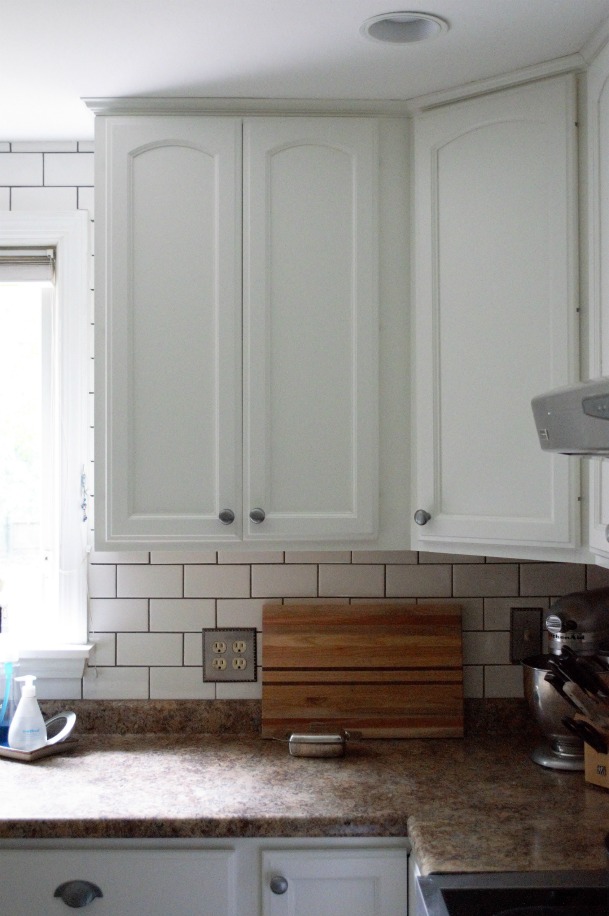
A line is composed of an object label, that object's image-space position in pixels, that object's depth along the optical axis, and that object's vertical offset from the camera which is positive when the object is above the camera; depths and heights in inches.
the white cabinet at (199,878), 68.4 -32.3
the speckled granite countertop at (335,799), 63.6 -27.3
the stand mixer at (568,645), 78.4 -16.6
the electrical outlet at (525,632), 90.4 -17.6
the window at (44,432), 91.4 +2.6
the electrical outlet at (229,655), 90.4 -19.9
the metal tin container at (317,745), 80.8 -26.1
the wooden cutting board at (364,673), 87.4 -21.1
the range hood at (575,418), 43.3 +2.0
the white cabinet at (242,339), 76.7 +10.2
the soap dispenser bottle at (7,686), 85.0 -21.9
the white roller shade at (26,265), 92.2 +19.9
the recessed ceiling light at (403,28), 63.6 +31.1
